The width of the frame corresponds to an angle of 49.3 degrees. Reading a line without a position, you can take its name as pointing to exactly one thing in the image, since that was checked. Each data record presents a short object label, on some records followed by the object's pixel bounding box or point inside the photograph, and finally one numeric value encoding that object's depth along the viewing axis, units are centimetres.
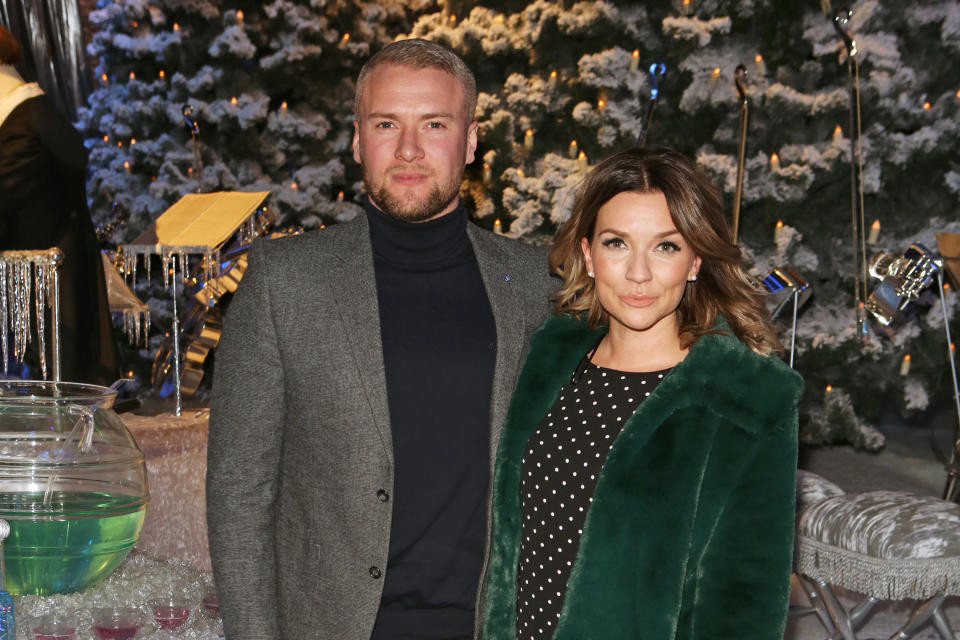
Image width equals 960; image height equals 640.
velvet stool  317
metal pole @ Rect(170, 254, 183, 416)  446
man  184
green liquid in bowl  179
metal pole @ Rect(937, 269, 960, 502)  424
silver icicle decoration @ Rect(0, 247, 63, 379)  307
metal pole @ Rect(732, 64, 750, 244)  448
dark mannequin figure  415
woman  175
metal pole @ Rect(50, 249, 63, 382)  282
